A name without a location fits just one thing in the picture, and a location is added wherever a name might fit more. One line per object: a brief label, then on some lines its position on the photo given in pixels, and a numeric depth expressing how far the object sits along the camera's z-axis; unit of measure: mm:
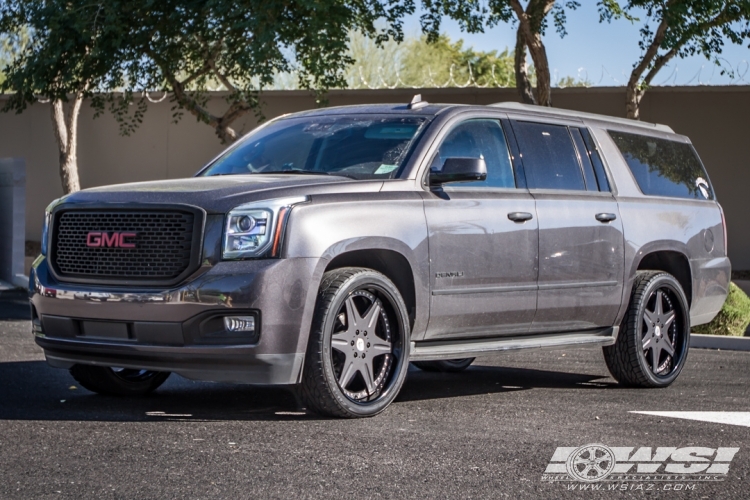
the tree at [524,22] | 15812
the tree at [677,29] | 14117
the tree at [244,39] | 14492
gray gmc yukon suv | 6277
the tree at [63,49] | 15461
